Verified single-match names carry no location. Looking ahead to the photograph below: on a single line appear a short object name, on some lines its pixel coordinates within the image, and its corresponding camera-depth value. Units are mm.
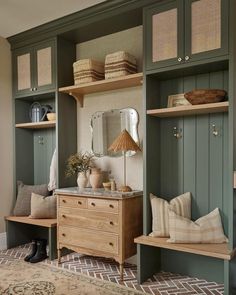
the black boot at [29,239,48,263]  3344
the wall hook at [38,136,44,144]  4086
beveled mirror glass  3287
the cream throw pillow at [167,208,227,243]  2592
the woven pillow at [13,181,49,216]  3795
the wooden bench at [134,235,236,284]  2377
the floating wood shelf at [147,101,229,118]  2494
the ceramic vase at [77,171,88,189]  3387
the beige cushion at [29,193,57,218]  3549
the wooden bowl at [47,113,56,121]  3705
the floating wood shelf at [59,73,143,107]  3003
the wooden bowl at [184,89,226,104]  2539
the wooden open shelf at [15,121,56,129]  3680
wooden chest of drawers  2824
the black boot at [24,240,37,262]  3392
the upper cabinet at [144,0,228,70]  2434
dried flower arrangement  3429
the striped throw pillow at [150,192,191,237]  2787
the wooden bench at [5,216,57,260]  3388
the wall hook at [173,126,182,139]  2992
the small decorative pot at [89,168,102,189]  3291
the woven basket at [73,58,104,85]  3264
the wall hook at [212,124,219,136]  2800
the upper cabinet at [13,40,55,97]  3586
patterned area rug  2609
